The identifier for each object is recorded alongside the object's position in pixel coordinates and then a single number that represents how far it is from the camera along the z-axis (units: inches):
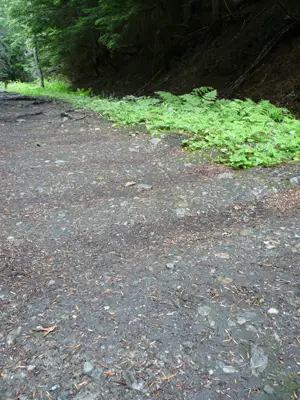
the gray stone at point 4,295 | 85.0
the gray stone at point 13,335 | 71.8
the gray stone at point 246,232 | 110.8
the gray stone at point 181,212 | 126.0
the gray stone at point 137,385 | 61.0
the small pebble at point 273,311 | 77.0
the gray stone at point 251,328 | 72.6
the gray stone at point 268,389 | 59.1
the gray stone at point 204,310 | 78.1
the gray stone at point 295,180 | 143.8
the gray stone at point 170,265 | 96.2
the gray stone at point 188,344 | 69.2
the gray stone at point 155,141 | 204.2
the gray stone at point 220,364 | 64.5
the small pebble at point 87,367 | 64.7
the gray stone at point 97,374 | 63.3
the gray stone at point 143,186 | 150.4
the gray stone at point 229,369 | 63.2
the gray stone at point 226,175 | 153.0
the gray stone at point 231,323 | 74.5
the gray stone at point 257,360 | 63.4
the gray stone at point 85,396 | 59.2
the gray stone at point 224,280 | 88.4
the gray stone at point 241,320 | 74.6
